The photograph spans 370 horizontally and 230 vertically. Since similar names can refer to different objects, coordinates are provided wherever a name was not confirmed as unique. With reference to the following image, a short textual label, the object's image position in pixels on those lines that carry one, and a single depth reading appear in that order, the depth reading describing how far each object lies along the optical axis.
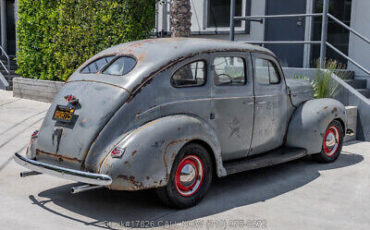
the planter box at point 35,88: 12.04
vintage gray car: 4.48
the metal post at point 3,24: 19.47
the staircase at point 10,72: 14.68
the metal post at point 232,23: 10.70
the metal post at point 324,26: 9.02
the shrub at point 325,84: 8.43
